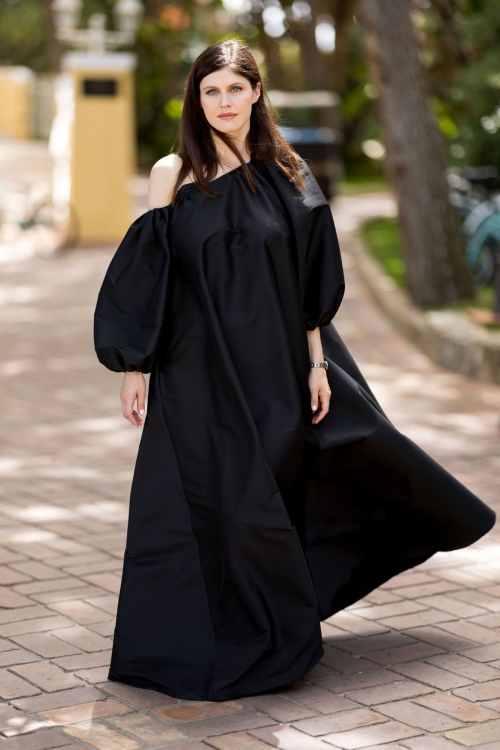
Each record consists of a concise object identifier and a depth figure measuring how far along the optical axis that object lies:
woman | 3.53
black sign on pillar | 17.41
